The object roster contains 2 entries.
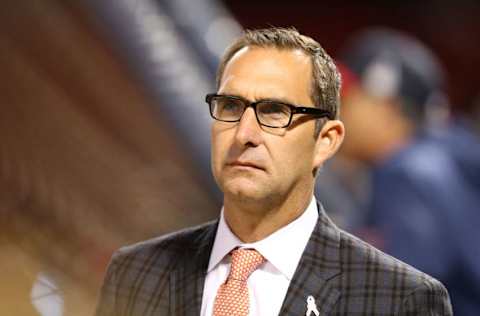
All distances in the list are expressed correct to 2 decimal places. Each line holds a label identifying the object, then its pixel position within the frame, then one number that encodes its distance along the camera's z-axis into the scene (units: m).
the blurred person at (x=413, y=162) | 7.78
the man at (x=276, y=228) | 4.79
